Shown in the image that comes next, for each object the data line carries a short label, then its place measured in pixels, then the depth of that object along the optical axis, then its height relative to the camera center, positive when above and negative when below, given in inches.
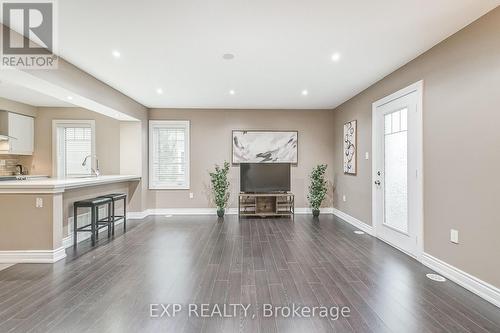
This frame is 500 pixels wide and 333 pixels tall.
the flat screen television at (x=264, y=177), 230.1 -9.2
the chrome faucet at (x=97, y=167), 212.4 +0.8
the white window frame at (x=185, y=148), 239.5 +19.5
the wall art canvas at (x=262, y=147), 240.5 +20.3
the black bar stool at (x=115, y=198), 173.8 -22.4
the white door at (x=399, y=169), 126.2 -1.2
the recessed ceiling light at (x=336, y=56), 123.2 +57.6
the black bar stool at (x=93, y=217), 147.8 -31.7
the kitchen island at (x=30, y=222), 122.0 -27.4
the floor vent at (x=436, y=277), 104.1 -48.2
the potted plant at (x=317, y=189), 230.4 -20.8
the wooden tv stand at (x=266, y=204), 226.7 -35.8
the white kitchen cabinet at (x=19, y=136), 207.9 +28.5
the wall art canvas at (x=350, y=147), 199.3 +17.4
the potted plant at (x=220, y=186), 227.0 -17.3
